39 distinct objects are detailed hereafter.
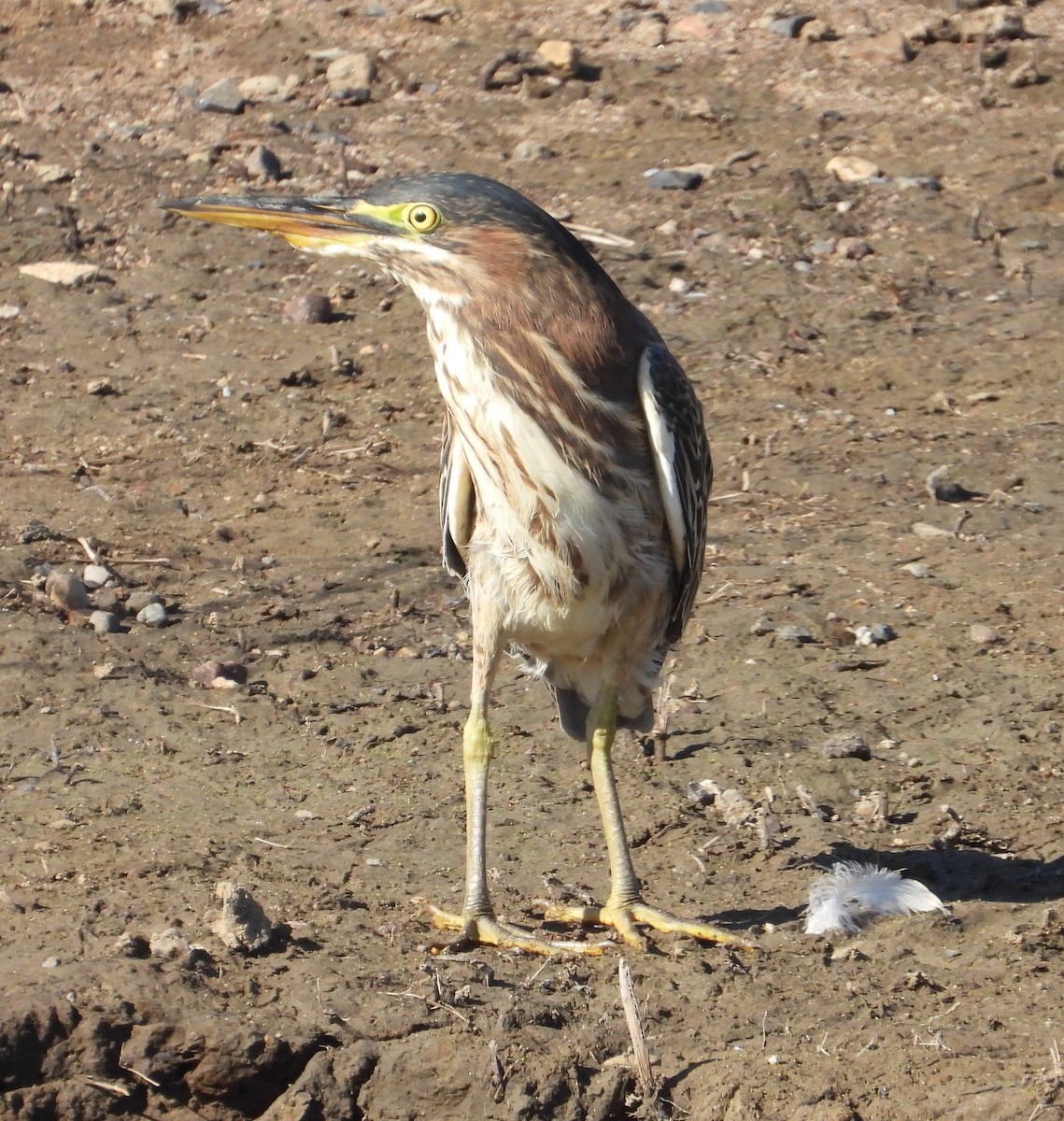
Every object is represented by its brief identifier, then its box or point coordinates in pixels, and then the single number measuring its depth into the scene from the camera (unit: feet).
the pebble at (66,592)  44.73
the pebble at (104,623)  44.42
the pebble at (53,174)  70.64
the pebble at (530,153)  73.20
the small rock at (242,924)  29.94
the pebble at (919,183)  70.54
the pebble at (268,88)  77.82
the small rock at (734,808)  37.24
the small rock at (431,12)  83.20
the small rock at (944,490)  51.78
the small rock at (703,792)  38.27
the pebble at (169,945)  29.32
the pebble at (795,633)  44.78
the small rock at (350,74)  78.07
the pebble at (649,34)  81.35
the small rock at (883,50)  79.00
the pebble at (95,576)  46.44
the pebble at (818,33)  80.48
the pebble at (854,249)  66.49
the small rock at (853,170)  71.36
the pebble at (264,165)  71.15
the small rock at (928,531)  49.98
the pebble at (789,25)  81.00
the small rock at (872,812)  37.24
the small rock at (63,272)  64.90
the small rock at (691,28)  81.87
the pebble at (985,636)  44.16
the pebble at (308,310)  63.36
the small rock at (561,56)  78.43
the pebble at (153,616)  45.16
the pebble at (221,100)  76.28
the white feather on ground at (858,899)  32.37
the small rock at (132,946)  29.25
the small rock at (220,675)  42.80
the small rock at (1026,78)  76.59
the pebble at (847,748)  39.45
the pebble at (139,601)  45.88
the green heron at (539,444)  30.76
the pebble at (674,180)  70.90
